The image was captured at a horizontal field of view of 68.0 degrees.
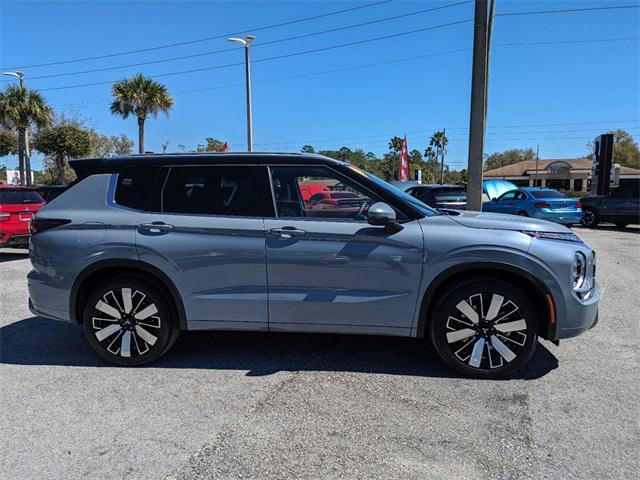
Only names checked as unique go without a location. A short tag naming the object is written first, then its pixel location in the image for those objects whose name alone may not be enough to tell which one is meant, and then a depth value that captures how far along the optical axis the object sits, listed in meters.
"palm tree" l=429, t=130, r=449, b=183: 90.98
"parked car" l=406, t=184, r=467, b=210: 13.23
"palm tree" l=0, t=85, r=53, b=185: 29.41
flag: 17.67
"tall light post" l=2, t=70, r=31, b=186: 27.42
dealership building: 64.12
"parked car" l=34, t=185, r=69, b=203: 11.74
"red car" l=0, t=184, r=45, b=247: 9.76
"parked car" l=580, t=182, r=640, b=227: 17.08
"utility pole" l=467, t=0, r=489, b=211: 9.52
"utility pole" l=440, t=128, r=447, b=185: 90.75
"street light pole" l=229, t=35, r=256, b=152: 20.53
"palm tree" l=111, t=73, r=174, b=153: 28.94
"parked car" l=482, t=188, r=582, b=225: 16.27
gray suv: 3.82
